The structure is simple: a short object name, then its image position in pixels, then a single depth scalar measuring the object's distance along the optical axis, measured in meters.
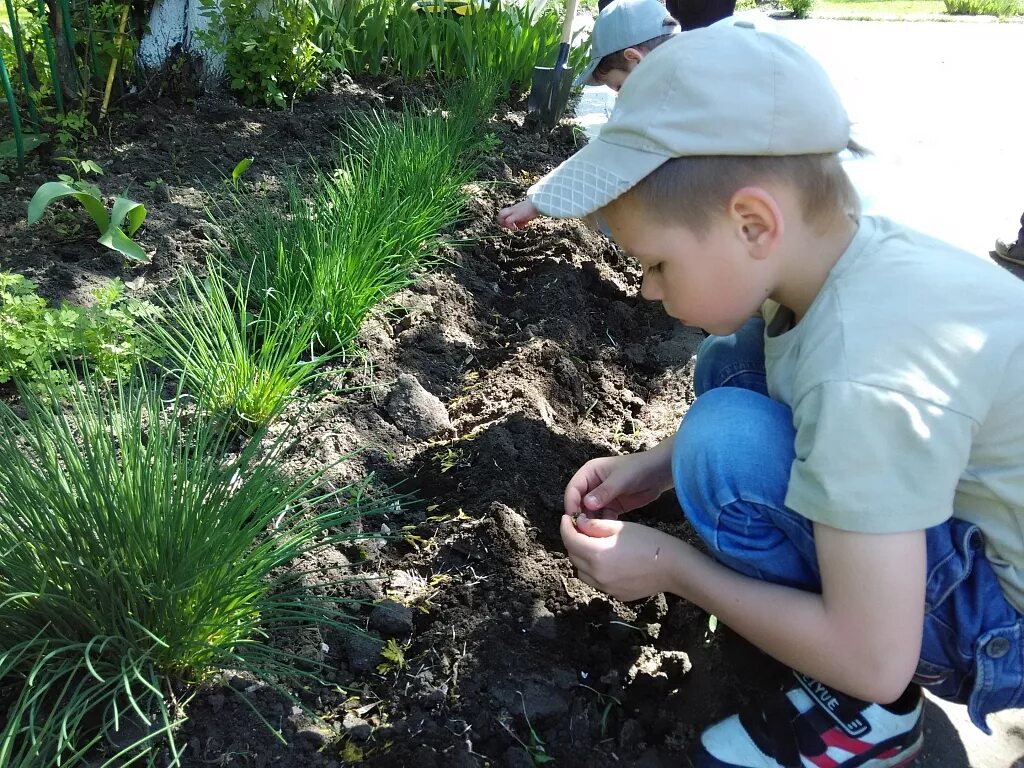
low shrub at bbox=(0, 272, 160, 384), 1.76
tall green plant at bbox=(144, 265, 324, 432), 1.78
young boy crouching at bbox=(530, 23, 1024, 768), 1.09
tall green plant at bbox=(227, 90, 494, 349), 2.08
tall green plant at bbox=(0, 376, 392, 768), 1.19
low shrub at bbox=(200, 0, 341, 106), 3.49
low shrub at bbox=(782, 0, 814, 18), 11.40
